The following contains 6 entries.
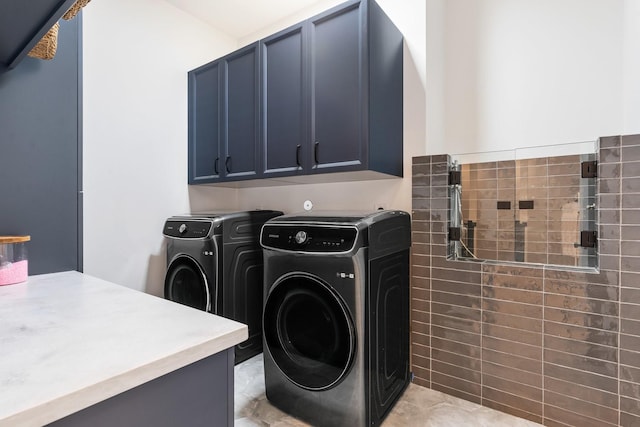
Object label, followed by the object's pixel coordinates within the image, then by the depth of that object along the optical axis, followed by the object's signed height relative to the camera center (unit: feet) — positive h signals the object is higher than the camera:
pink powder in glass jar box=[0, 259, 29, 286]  3.90 -0.77
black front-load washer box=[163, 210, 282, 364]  6.79 -1.23
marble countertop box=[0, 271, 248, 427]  1.67 -0.93
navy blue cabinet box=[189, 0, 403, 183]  5.70 +2.31
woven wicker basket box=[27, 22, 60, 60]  4.24 +2.28
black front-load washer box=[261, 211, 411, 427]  4.68 -1.69
